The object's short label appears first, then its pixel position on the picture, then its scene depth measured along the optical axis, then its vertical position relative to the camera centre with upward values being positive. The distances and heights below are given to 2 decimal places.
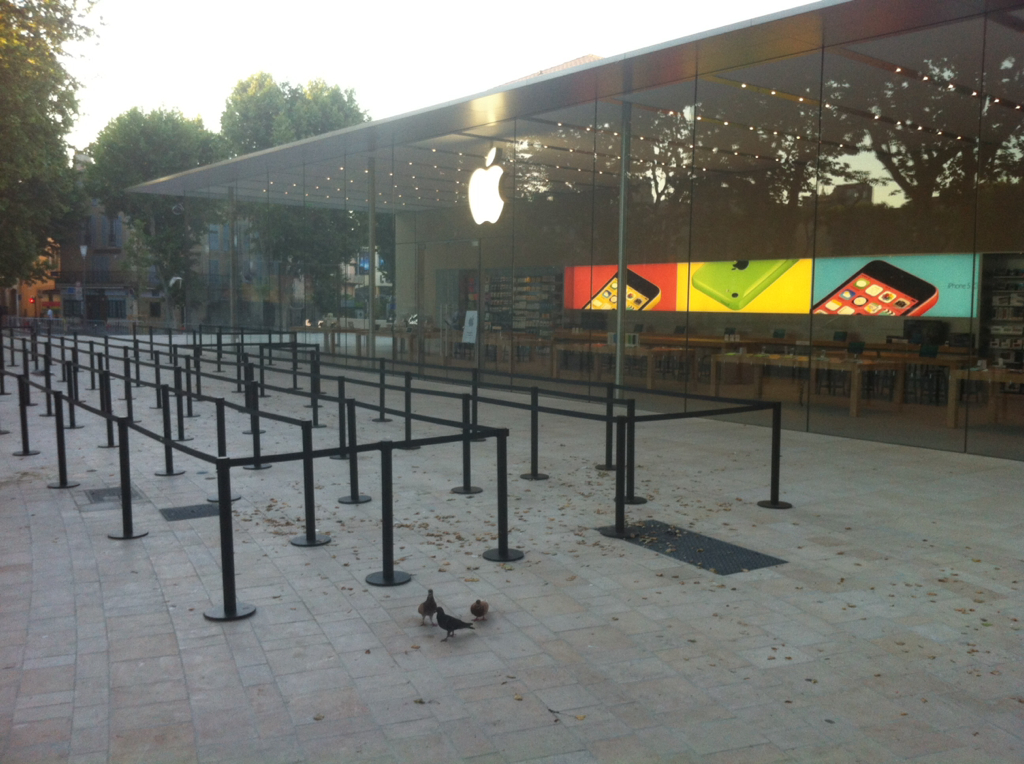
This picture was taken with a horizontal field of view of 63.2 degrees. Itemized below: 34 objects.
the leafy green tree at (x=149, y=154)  41.28 +7.69
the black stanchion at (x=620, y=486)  6.48 -1.40
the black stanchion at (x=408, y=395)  9.31 -1.07
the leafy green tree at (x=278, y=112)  41.25 +9.98
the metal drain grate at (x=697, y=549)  6.01 -1.83
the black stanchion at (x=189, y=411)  12.77 -1.61
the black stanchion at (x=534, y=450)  8.62 -1.50
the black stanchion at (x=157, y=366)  13.00 -0.91
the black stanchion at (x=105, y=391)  9.81 -0.99
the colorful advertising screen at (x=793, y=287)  11.04 +0.34
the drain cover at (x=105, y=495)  7.96 -1.83
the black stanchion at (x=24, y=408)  9.82 -1.21
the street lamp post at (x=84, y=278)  60.75 +2.24
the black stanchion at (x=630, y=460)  6.97 -1.38
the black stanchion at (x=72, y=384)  11.80 -1.10
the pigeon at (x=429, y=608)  4.75 -1.70
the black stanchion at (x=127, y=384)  9.96 -0.99
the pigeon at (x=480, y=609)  4.84 -1.74
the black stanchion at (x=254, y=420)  8.57 -1.20
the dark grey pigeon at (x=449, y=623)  4.55 -1.72
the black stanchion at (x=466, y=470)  7.98 -1.58
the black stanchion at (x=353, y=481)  7.39 -1.58
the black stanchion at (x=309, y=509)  6.18 -1.56
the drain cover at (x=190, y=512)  7.27 -1.82
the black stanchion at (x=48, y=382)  11.82 -0.96
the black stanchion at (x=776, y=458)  7.46 -1.36
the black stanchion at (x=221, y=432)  7.93 -1.23
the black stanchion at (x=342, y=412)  7.87 -1.01
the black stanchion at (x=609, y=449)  8.42 -1.55
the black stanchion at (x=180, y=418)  10.11 -1.39
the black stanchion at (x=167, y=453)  8.66 -1.55
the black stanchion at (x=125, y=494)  6.37 -1.46
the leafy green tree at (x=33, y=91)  15.81 +4.86
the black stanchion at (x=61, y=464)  8.26 -1.58
